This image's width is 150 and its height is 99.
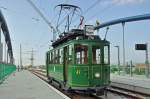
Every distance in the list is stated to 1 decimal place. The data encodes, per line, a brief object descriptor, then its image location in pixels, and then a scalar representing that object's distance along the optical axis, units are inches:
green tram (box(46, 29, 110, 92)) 303.6
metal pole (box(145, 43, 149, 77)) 630.8
